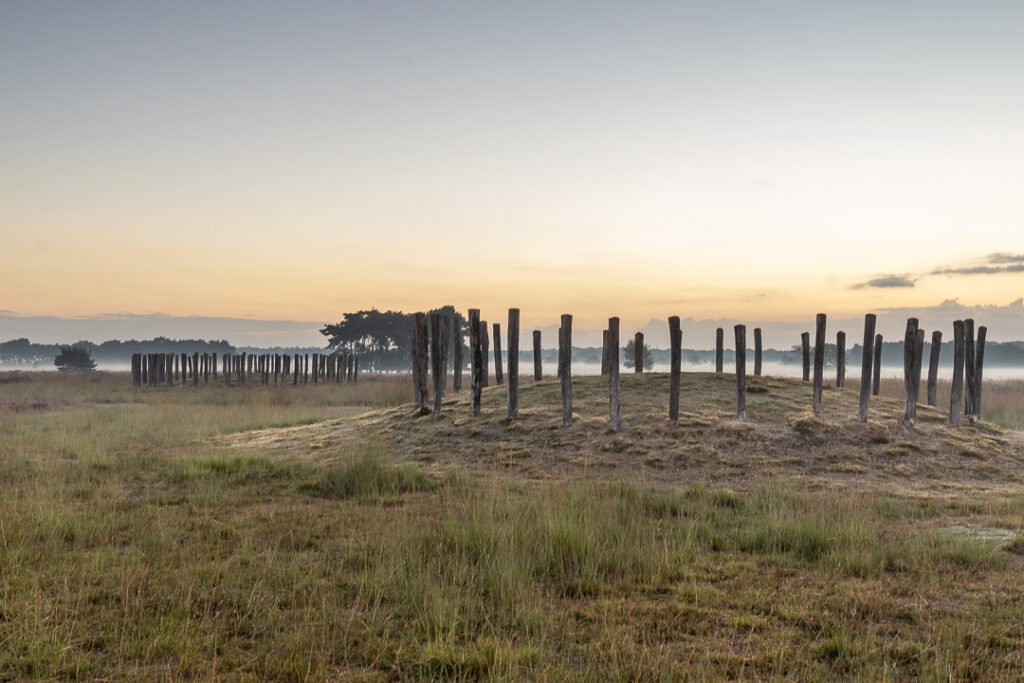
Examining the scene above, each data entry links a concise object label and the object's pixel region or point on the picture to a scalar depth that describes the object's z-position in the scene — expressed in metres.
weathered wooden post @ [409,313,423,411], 17.42
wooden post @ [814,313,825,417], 15.55
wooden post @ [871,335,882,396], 22.58
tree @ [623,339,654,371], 86.88
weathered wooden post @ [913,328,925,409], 16.19
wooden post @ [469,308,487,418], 16.16
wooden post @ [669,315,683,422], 15.01
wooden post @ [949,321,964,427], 16.38
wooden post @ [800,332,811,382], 24.32
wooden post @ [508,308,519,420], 15.03
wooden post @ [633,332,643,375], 23.03
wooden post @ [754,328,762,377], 24.73
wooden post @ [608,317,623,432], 14.38
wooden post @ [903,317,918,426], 15.67
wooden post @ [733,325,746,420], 15.26
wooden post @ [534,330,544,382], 25.02
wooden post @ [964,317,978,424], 17.93
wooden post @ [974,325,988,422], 17.84
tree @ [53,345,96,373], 76.50
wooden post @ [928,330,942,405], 18.06
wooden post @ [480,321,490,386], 25.41
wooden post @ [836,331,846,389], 19.81
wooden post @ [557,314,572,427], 14.97
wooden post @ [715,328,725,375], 24.14
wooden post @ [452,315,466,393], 22.47
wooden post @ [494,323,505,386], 24.56
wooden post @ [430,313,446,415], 17.73
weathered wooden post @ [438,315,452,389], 18.30
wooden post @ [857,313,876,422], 15.42
